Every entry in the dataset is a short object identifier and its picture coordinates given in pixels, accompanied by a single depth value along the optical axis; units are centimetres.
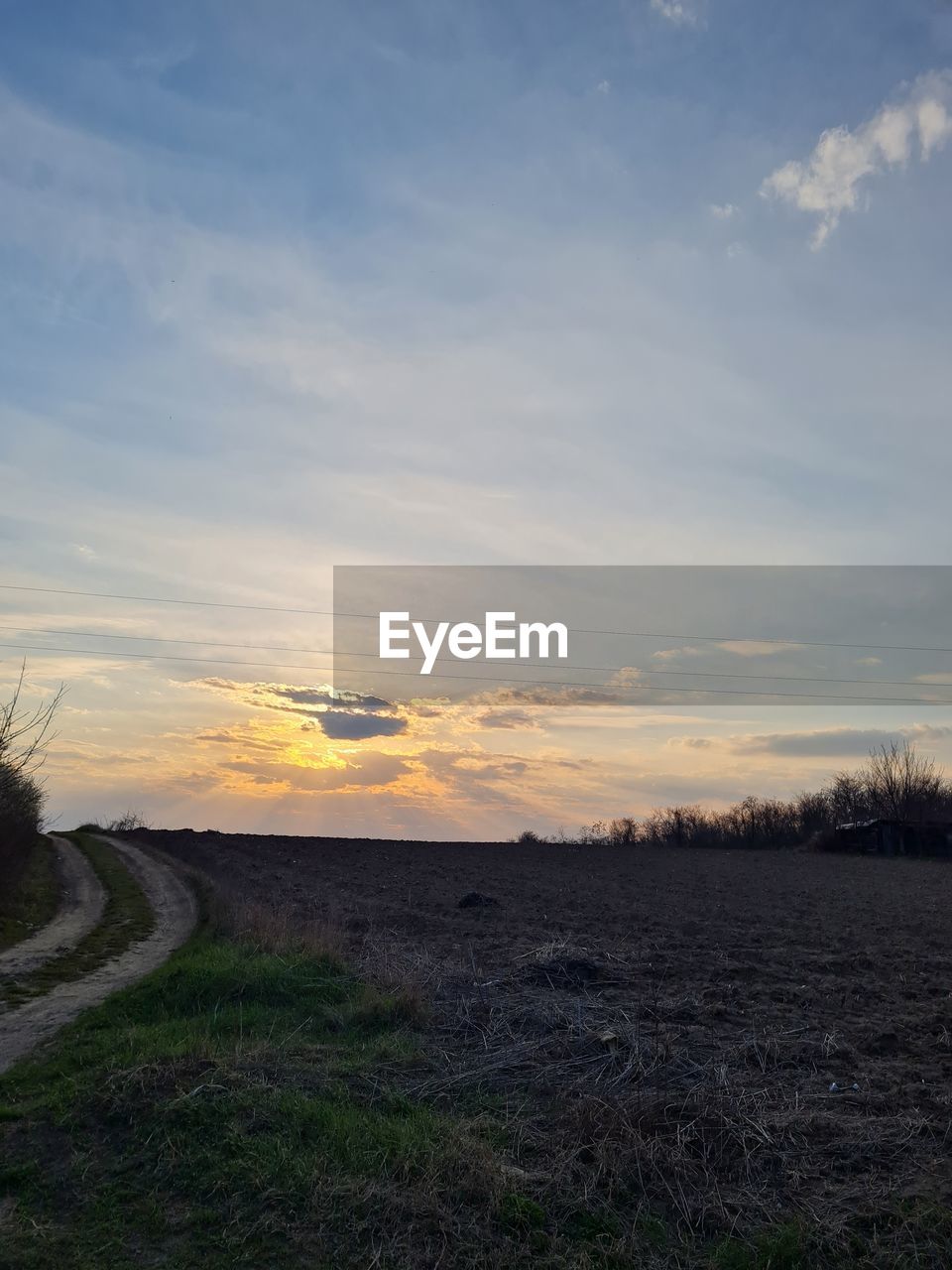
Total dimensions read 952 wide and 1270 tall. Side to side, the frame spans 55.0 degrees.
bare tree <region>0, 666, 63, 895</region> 2613
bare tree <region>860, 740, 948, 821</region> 8550
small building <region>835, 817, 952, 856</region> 6331
